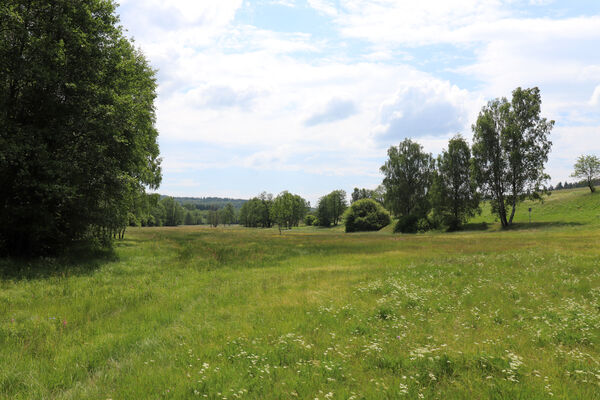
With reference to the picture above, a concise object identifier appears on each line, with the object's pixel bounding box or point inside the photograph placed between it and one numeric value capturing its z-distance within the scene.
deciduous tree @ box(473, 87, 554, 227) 52.03
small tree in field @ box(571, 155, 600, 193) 72.75
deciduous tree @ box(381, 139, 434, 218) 72.41
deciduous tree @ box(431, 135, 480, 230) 61.97
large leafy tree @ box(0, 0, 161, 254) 16.42
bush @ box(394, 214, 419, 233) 67.44
